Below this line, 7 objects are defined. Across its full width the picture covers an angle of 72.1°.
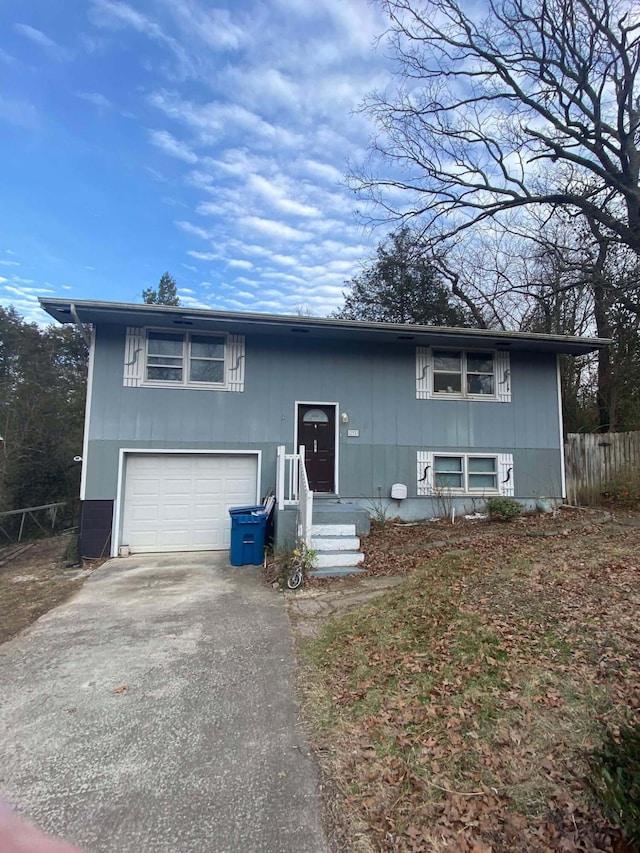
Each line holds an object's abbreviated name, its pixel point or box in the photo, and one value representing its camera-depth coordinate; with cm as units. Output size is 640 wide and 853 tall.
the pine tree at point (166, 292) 2328
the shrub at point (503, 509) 832
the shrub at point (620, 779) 175
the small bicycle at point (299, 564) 587
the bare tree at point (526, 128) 1117
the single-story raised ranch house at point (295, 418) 827
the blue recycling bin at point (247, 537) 730
